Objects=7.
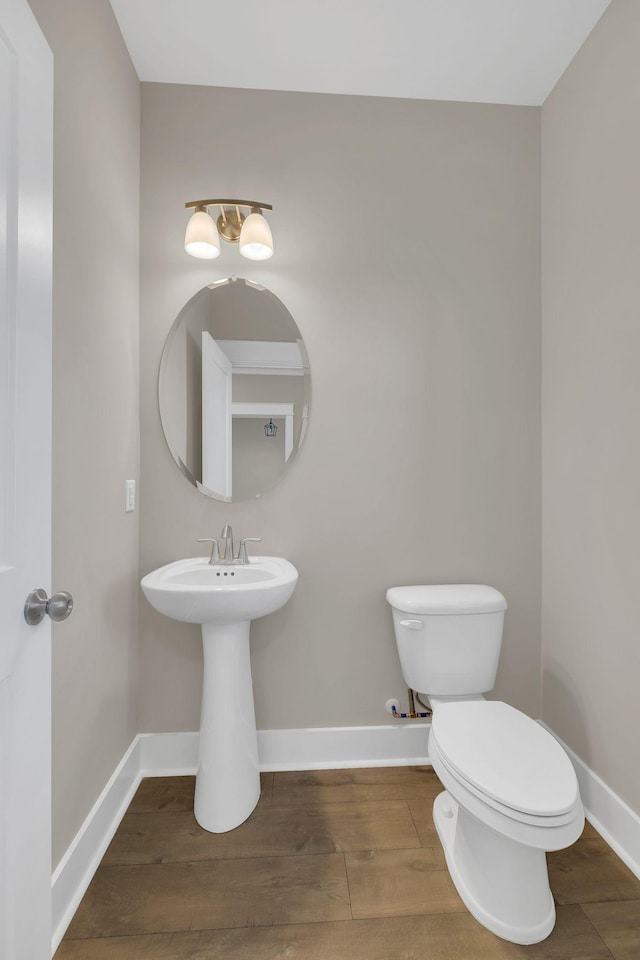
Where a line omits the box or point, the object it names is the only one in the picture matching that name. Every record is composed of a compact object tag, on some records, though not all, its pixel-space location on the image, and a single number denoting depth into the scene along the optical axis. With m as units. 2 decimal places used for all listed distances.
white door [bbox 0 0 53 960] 0.84
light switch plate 1.84
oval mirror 2.00
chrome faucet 1.91
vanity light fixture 1.86
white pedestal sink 1.62
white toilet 1.19
